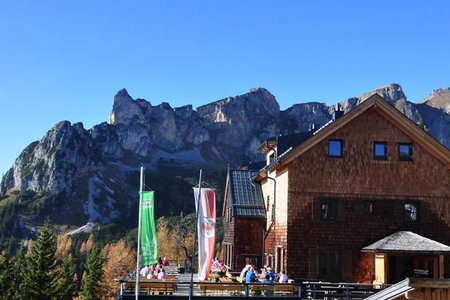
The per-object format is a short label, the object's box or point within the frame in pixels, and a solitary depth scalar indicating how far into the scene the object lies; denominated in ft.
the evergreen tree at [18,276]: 203.82
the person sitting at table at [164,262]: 131.92
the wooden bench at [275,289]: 80.69
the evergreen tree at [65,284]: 206.36
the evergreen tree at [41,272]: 200.08
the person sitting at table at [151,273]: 90.75
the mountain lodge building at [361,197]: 95.81
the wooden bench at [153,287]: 77.66
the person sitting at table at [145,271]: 96.84
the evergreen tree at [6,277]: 216.13
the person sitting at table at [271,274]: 88.84
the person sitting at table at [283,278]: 86.02
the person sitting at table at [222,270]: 100.42
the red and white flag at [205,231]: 75.66
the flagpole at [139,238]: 69.92
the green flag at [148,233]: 69.62
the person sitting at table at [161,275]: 89.45
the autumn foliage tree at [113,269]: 246.27
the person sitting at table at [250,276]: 84.38
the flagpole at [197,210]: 75.30
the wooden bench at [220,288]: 79.15
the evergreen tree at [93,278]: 221.46
